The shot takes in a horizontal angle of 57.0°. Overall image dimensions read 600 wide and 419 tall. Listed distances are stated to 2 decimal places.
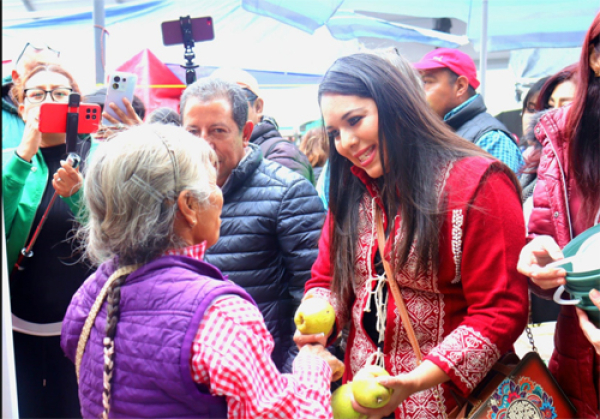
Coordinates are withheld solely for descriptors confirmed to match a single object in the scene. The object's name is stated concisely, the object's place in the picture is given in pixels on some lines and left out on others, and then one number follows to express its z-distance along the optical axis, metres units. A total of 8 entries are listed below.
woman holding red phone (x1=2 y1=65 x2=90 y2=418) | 2.34
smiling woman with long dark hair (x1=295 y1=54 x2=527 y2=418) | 1.48
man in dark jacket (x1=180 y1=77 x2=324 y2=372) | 2.14
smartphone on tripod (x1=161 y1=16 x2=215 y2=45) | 3.30
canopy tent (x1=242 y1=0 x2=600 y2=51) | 5.68
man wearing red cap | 3.32
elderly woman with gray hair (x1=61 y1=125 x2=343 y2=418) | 1.15
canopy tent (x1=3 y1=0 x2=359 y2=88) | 5.48
